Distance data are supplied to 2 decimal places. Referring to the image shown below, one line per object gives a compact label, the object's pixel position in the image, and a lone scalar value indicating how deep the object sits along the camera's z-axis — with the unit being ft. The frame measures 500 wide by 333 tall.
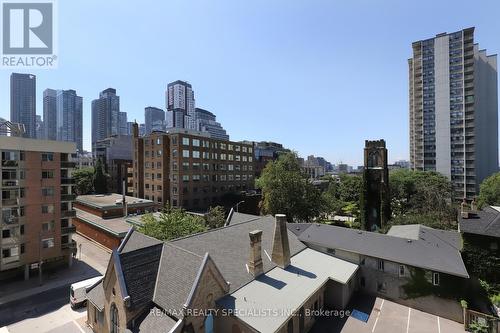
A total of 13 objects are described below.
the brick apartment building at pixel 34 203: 98.07
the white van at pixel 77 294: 80.53
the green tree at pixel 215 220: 135.33
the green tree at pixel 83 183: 272.68
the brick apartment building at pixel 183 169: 206.69
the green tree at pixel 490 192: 171.73
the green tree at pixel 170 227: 99.96
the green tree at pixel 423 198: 136.43
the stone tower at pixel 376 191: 147.23
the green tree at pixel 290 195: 156.46
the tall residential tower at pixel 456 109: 274.40
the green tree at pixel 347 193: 215.57
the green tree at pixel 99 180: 264.93
